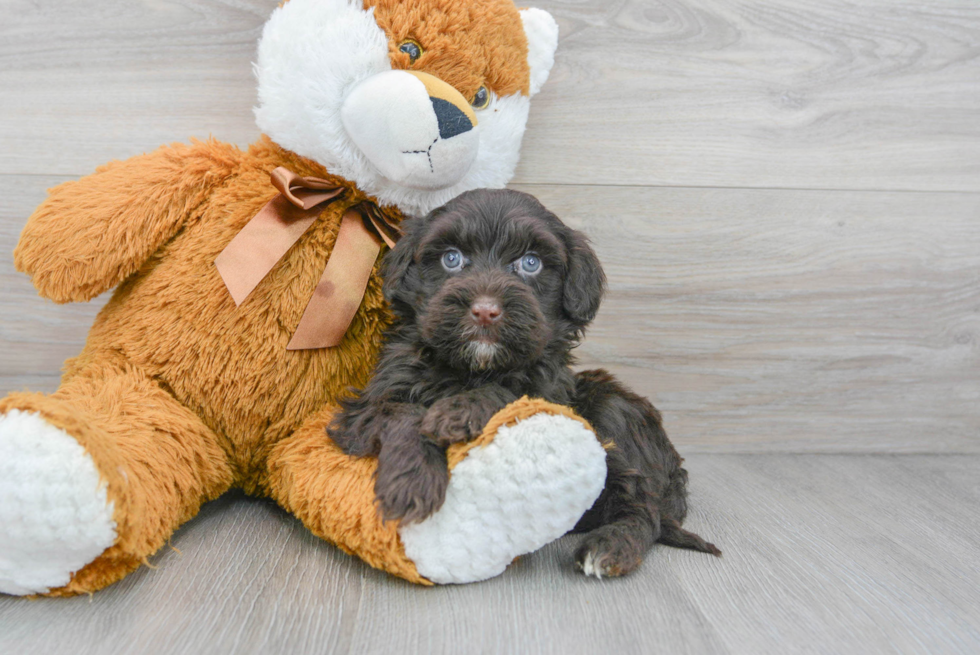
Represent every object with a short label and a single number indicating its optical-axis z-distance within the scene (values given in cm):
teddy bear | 47
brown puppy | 46
